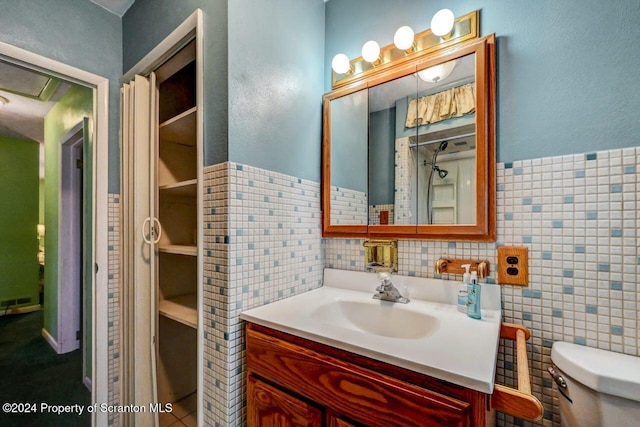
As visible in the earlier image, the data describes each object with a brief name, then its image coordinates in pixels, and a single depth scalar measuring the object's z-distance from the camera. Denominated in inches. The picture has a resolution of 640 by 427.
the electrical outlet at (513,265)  36.9
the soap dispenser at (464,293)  37.8
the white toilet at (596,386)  25.1
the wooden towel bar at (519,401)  21.5
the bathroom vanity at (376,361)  23.5
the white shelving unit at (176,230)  57.0
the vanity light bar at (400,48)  42.0
